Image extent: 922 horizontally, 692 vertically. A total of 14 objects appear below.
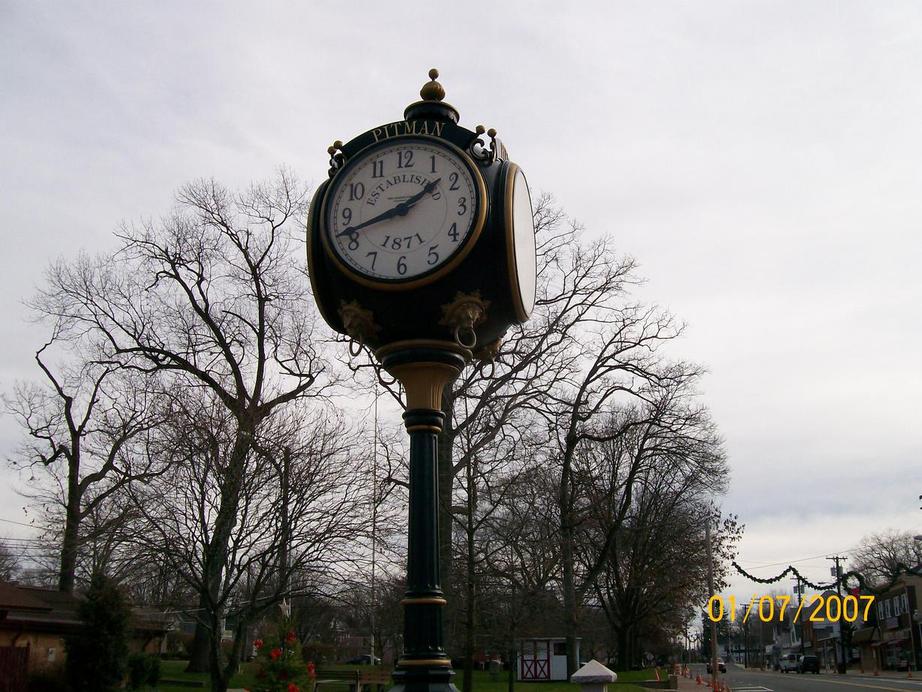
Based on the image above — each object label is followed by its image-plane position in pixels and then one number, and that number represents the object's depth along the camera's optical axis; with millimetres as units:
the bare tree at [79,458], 17781
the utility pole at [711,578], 31491
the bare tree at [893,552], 68062
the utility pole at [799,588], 30906
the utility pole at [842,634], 28998
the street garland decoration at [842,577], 23261
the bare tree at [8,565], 48950
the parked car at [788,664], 75212
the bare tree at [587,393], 26844
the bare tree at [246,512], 15125
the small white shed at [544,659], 34625
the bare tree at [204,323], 26234
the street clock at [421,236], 6220
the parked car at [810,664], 60556
